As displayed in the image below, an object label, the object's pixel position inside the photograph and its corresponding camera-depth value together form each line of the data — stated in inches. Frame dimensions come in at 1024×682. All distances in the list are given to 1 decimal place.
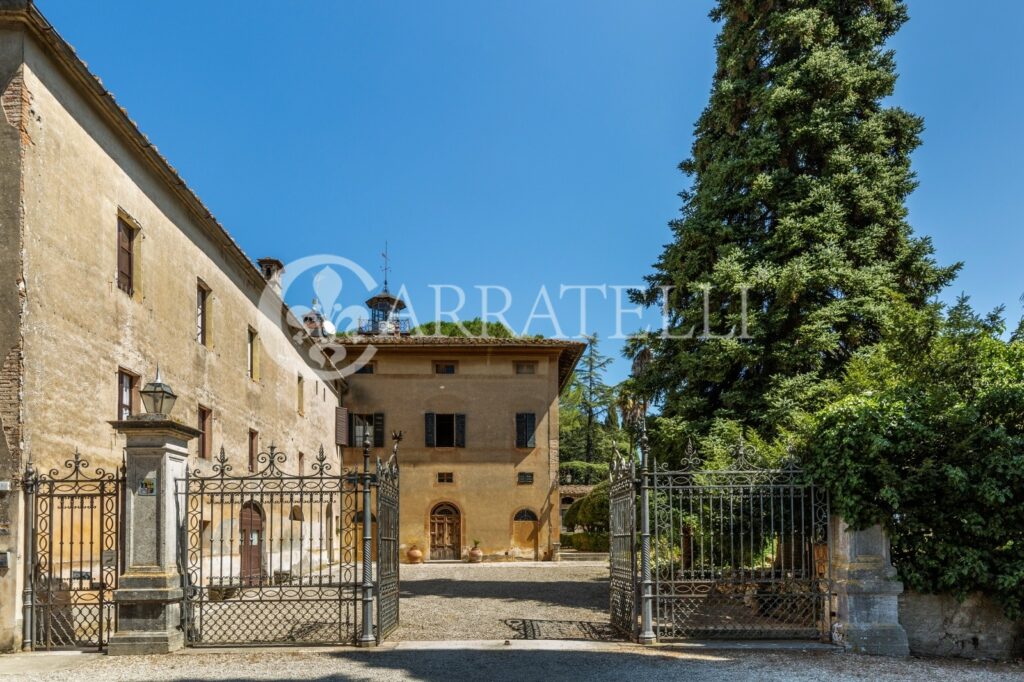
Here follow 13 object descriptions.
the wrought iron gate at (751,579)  401.1
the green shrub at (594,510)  1293.1
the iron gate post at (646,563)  403.2
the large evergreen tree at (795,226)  625.9
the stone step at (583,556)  1218.6
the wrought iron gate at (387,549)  410.0
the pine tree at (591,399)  2053.4
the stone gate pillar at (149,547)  375.2
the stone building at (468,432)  1205.1
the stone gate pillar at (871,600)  376.2
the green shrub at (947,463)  371.9
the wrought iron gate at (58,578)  384.8
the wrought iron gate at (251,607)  389.7
